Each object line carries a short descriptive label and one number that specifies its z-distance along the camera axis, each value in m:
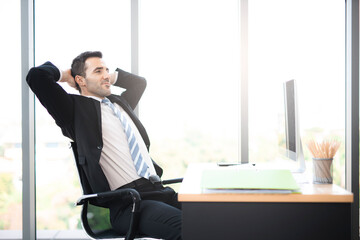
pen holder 1.61
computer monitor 1.76
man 1.92
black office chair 1.82
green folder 1.38
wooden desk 1.34
